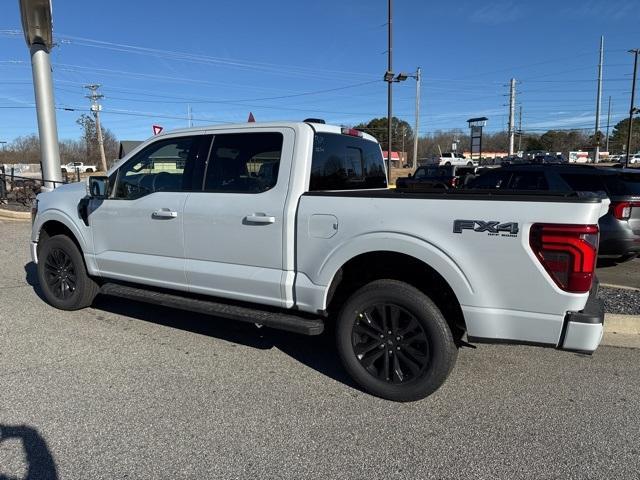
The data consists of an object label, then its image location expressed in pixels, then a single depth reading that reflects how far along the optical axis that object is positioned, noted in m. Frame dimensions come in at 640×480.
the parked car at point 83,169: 76.59
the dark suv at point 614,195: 6.91
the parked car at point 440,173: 22.39
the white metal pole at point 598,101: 60.69
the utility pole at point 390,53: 22.83
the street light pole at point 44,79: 13.95
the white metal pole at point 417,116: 54.47
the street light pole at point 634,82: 46.53
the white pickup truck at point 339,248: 3.10
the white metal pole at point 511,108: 75.19
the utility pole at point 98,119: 58.14
